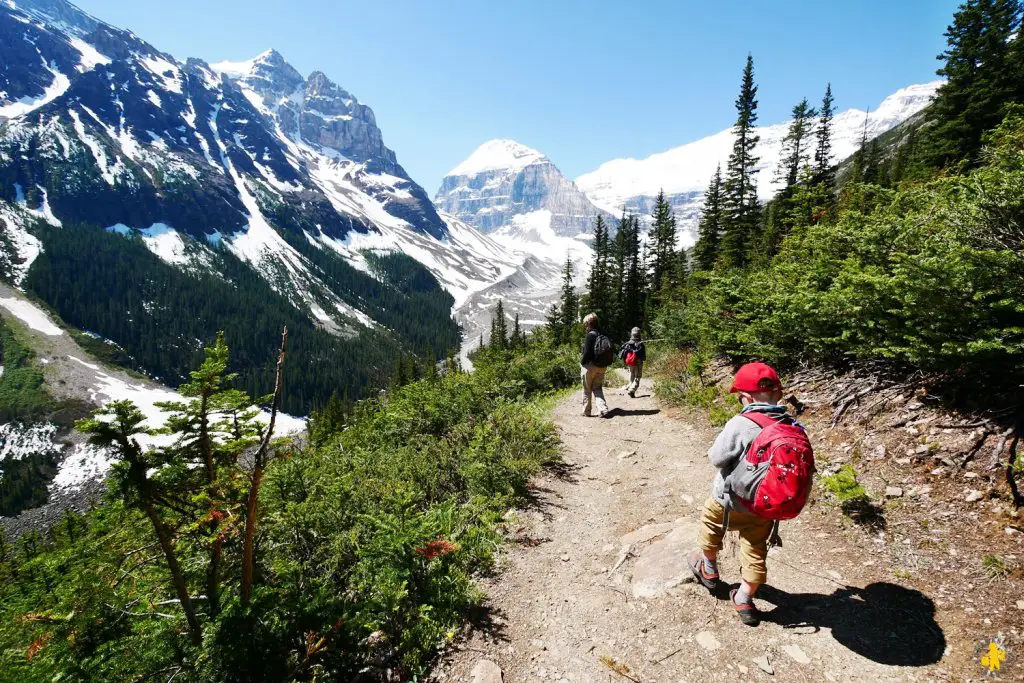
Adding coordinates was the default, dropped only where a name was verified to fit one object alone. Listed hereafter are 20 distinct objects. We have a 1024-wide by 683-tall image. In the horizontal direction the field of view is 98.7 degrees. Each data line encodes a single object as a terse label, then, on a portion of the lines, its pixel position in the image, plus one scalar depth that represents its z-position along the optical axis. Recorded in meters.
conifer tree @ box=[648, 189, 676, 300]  48.09
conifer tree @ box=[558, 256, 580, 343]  55.06
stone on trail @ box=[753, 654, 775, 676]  3.52
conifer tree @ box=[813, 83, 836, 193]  43.00
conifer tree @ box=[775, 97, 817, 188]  35.28
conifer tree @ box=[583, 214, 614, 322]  47.50
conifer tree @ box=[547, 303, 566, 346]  27.27
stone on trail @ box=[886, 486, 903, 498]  5.13
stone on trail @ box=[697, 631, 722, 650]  3.83
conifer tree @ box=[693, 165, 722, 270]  36.22
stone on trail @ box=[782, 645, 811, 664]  3.56
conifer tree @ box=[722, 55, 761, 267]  31.05
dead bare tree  2.79
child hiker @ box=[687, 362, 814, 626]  3.49
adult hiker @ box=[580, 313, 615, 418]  10.49
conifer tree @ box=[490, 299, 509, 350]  72.39
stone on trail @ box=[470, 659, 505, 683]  3.81
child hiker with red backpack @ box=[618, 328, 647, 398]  12.48
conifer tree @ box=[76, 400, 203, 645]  2.79
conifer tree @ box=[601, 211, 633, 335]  46.28
